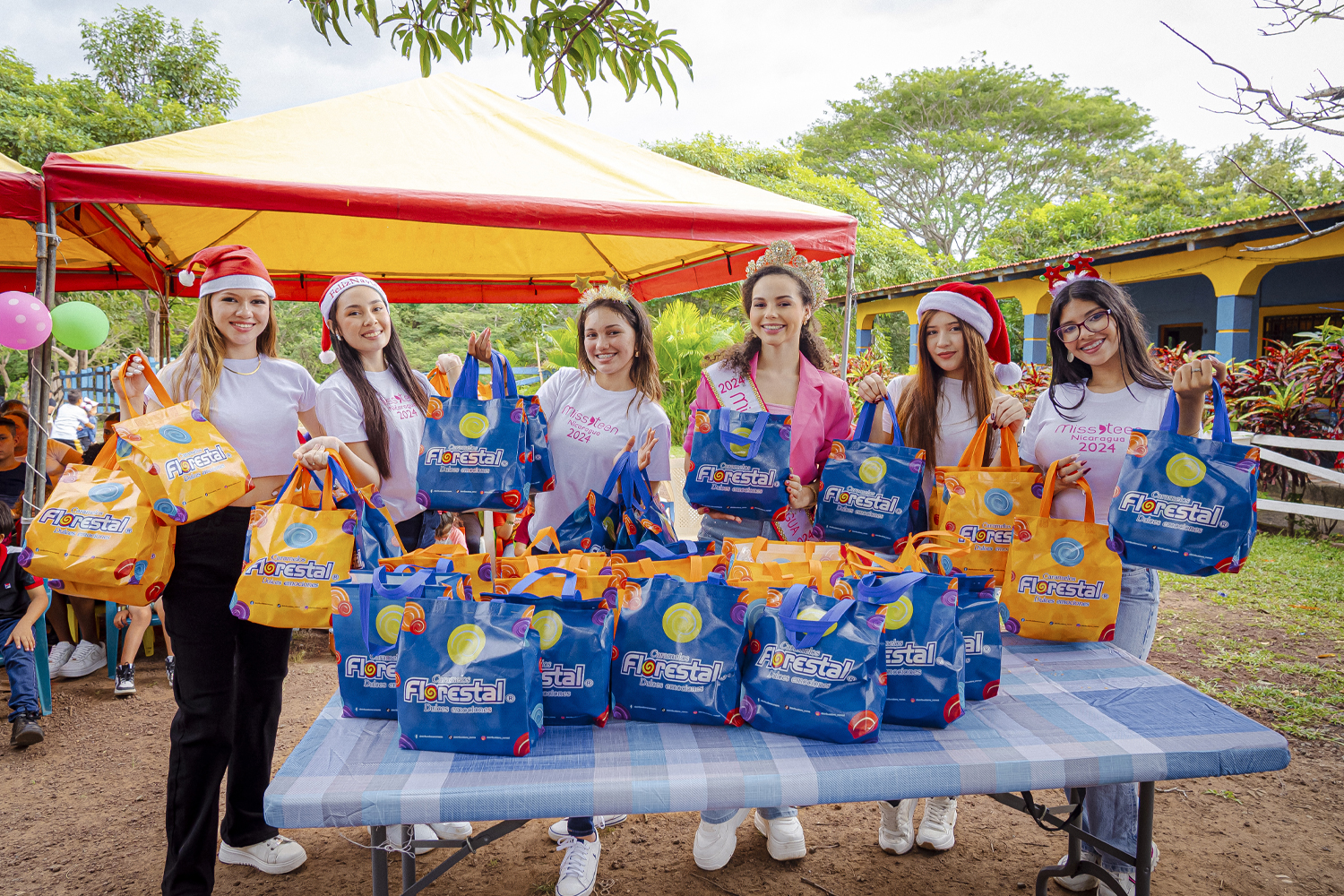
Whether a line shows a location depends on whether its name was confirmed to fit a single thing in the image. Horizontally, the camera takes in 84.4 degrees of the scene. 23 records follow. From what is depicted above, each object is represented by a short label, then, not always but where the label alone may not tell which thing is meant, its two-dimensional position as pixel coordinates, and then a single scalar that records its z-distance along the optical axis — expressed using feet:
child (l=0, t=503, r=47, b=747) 11.40
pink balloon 10.94
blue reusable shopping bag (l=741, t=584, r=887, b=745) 5.27
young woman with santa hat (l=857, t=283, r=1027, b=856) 7.95
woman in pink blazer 8.20
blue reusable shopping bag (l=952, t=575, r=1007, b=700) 6.01
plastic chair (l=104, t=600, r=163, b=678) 13.70
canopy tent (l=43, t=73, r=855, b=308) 10.78
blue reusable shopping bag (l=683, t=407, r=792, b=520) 7.46
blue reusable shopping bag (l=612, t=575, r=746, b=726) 5.56
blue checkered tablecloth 4.72
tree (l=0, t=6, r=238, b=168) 37.83
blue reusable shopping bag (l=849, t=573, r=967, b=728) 5.58
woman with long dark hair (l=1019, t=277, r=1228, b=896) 7.06
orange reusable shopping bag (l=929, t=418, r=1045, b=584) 7.11
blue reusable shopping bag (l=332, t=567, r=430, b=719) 5.38
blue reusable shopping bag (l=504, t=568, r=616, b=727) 5.46
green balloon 16.96
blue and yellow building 31.27
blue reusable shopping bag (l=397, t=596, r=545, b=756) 4.99
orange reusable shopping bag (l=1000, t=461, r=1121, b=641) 6.77
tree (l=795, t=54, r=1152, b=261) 85.10
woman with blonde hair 6.99
